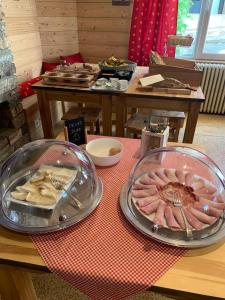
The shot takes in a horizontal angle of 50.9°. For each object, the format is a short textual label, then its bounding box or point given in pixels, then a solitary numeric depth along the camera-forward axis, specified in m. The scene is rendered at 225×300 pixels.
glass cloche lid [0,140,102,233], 0.82
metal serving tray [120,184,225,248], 0.73
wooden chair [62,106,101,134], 2.62
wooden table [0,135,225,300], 0.64
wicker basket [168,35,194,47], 2.13
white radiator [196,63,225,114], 3.43
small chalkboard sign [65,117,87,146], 1.20
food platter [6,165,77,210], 0.86
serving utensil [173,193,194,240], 0.75
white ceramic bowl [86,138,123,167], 1.10
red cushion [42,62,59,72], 3.15
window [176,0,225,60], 3.38
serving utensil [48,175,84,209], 0.88
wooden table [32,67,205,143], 1.96
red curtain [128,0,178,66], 3.18
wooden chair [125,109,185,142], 2.38
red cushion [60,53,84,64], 3.35
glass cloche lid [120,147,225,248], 0.76
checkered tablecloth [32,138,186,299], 0.67
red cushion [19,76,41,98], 2.61
